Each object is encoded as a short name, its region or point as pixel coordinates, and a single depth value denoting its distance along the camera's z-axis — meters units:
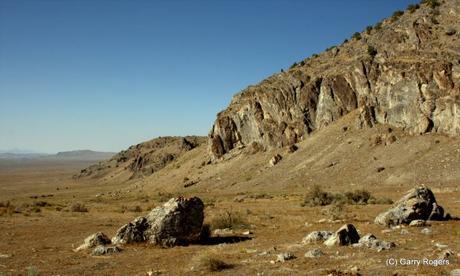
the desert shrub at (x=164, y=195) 58.28
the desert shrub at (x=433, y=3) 75.00
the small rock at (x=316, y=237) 17.92
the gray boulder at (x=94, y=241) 19.24
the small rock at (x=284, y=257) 14.93
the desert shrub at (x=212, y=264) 14.30
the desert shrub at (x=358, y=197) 36.42
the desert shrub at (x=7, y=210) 35.23
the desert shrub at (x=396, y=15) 81.06
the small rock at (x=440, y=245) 15.12
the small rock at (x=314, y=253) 15.12
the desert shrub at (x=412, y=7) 79.00
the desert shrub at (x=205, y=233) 21.25
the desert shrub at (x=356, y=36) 83.39
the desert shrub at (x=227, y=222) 24.62
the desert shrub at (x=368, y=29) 83.25
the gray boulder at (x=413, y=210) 21.55
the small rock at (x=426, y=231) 18.43
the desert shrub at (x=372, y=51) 71.49
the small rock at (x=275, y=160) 69.75
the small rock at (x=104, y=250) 17.84
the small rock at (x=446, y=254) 13.27
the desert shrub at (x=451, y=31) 64.47
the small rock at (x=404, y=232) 18.72
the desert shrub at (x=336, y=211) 26.55
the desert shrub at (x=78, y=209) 39.88
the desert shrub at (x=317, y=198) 36.62
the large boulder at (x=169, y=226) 19.50
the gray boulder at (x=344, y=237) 16.66
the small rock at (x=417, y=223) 20.43
